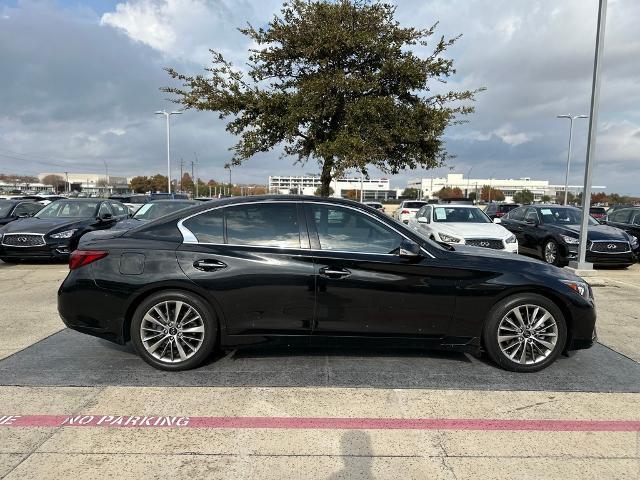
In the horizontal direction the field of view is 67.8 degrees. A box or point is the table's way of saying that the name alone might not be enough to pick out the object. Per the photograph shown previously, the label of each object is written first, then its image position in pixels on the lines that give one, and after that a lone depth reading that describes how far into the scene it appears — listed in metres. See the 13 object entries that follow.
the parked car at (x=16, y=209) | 14.13
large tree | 12.04
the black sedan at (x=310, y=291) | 4.16
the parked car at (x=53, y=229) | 10.37
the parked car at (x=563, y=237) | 11.18
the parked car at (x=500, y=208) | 26.90
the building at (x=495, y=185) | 124.52
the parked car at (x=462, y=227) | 9.83
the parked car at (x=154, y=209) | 11.20
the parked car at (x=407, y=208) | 21.36
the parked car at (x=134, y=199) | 26.74
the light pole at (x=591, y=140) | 9.65
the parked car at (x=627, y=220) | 13.35
